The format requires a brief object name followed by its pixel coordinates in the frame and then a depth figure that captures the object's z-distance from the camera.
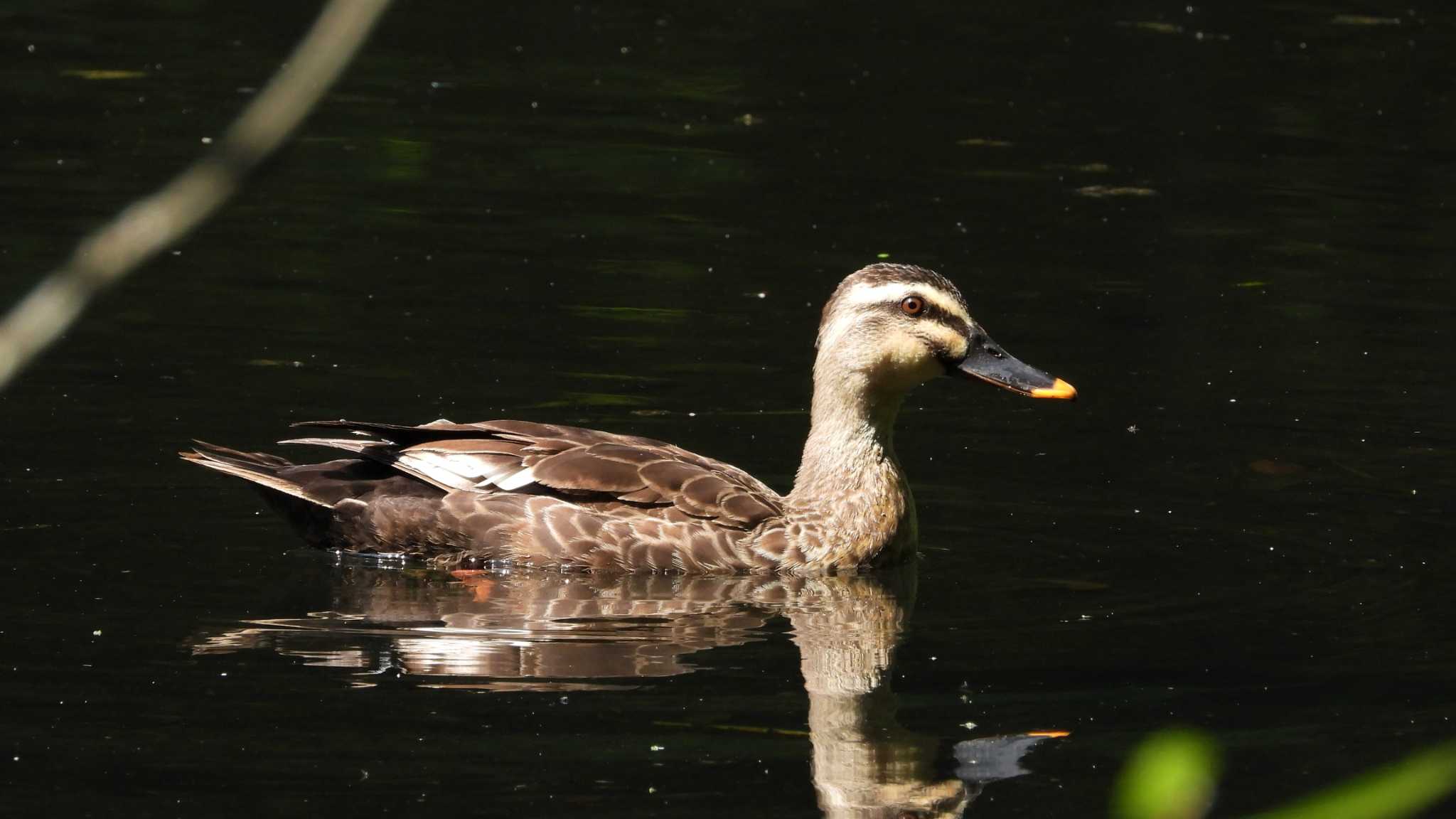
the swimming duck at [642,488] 17.05
